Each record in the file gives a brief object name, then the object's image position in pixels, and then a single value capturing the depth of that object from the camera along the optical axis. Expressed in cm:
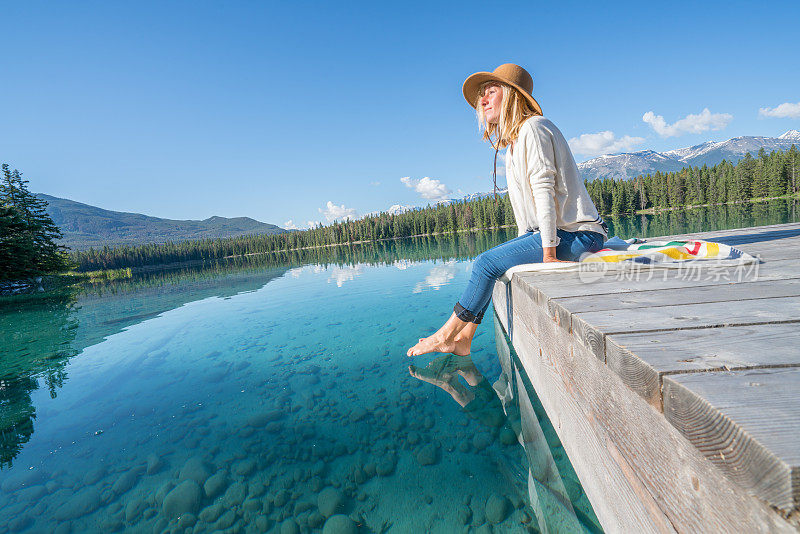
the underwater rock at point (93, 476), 290
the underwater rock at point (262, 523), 230
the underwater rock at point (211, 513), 241
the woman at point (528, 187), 317
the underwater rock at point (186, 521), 236
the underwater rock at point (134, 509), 249
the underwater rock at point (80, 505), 257
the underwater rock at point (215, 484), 266
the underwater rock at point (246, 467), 285
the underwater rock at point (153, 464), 299
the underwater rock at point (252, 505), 247
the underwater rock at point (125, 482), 278
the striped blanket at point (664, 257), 257
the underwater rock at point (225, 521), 235
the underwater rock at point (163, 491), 263
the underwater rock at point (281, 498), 250
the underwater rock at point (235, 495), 254
